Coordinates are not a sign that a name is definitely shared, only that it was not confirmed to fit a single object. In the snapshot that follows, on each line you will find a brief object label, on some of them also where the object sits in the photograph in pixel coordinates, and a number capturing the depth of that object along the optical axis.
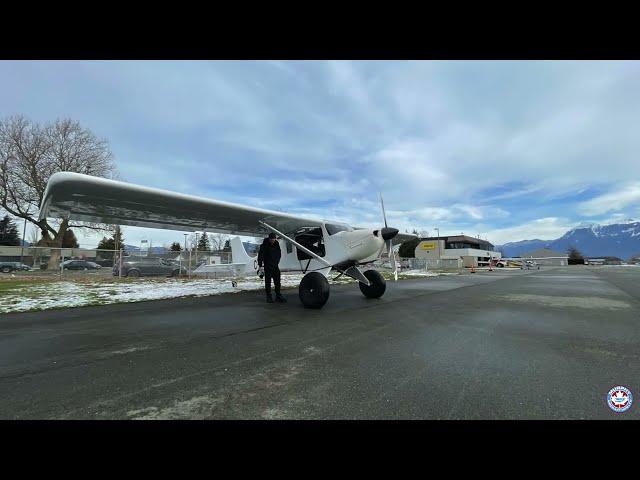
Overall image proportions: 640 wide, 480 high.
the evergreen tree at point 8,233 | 55.68
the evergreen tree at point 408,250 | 83.00
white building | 81.50
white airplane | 6.47
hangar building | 136.62
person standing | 8.27
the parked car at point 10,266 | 26.70
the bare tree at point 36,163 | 24.61
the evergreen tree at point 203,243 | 70.44
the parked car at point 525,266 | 47.75
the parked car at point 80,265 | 28.98
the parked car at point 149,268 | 19.73
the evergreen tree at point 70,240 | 55.38
